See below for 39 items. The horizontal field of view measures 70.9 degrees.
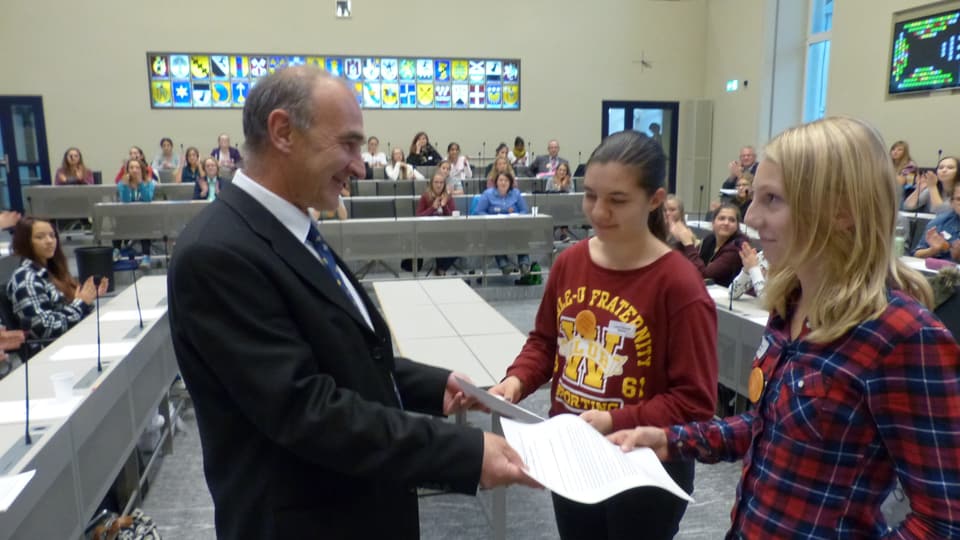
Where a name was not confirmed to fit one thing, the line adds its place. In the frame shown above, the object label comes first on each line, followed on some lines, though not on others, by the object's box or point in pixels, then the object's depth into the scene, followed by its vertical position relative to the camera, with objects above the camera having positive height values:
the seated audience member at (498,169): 7.70 -0.26
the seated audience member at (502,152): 9.01 -0.07
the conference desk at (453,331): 2.69 -0.89
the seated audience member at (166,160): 10.39 -0.17
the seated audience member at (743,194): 6.33 -0.45
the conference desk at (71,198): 8.16 -0.58
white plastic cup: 2.09 -0.73
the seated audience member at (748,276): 3.50 -0.67
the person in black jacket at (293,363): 1.01 -0.33
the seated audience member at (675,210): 4.67 -0.44
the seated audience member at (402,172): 9.45 -0.34
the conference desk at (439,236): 6.19 -0.84
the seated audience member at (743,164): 8.78 -0.25
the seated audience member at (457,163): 10.18 -0.24
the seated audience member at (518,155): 11.16 -0.13
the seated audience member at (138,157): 8.85 -0.12
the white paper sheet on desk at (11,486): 1.48 -0.75
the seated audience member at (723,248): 4.17 -0.64
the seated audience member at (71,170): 9.13 -0.27
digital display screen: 7.34 +1.02
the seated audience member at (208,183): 8.10 -0.41
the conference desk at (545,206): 7.34 -0.67
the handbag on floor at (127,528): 2.33 -1.32
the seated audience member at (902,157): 7.44 -0.14
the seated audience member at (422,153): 10.41 -0.09
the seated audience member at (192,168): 9.39 -0.26
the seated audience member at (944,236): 4.93 -0.68
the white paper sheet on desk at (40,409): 1.96 -0.77
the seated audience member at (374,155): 10.52 -0.11
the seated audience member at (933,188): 6.30 -0.43
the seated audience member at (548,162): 10.38 -0.24
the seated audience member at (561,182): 8.75 -0.46
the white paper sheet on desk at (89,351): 2.63 -0.79
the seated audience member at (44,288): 3.58 -0.76
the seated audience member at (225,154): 9.99 -0.08
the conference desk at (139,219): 6.74 -0.70
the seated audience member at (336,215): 6.31 -0.63
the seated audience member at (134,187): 7.75 -0.43
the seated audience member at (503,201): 7.27 -0.58
